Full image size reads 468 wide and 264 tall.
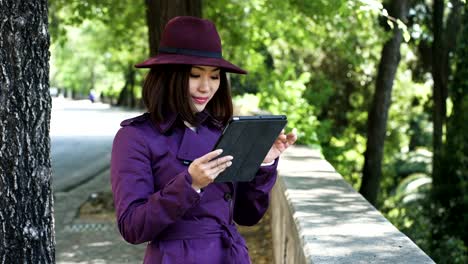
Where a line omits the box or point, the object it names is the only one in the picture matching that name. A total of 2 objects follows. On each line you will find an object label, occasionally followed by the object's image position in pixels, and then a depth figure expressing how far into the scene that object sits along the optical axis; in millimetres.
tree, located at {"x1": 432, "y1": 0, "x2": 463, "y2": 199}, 22281
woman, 2617
